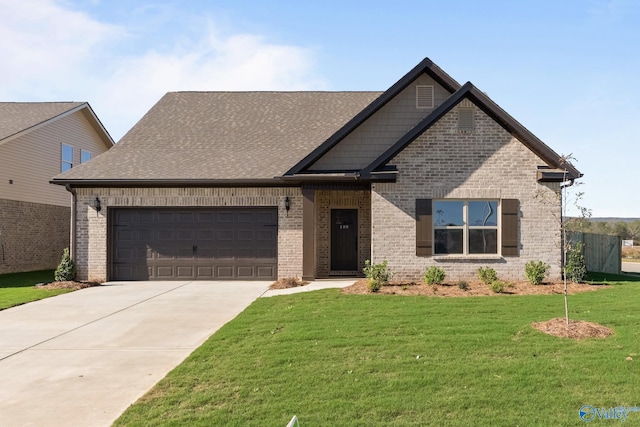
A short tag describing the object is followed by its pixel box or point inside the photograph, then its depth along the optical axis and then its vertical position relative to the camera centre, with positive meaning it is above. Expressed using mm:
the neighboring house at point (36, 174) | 19391 +2323
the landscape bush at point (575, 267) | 13078 -1143
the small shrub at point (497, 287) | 11422 -1468
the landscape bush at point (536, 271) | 12625 -1221
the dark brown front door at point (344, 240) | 16484 -485
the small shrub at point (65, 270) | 15086 -1413
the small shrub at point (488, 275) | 12727 -1332
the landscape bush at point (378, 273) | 12461 -1239
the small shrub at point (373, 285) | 11750 -1466
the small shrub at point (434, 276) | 12648 -1332
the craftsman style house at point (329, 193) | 13391 +1057
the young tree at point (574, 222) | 8039 +80
